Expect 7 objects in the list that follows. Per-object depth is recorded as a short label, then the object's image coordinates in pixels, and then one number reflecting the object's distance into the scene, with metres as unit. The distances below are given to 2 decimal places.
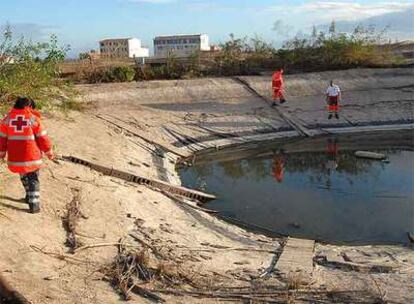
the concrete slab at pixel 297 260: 7.11
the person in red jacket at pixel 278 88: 22.05
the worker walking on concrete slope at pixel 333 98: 21.00
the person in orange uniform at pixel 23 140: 7.61
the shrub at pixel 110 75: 24.81
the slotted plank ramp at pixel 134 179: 12.08
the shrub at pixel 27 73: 11.90
